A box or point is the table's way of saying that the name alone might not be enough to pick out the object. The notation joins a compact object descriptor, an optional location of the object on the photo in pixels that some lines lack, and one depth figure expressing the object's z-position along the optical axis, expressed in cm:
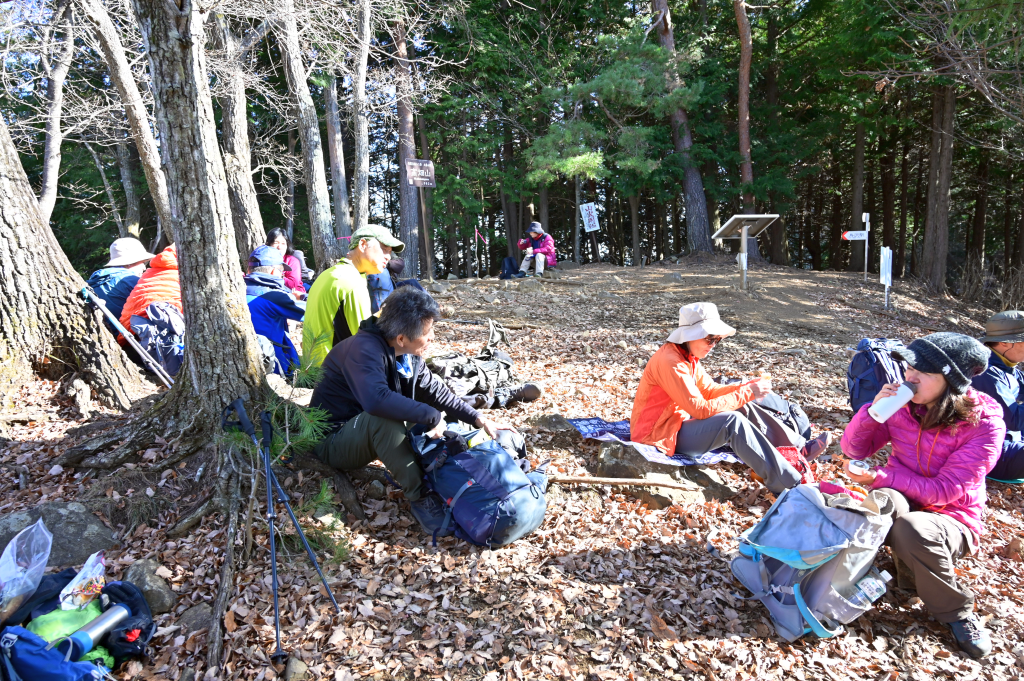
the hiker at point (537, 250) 1323
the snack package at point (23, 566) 239
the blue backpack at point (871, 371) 470
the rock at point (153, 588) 279
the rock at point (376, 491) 375
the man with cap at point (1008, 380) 412
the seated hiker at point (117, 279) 573
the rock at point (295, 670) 252
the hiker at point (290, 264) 801
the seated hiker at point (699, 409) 395
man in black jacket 337
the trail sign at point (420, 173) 1033
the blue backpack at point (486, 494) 331
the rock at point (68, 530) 305
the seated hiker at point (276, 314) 613
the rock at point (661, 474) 404
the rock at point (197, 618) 275
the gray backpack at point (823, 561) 282
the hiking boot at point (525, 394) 550
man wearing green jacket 435
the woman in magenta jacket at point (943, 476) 290
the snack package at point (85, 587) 248
